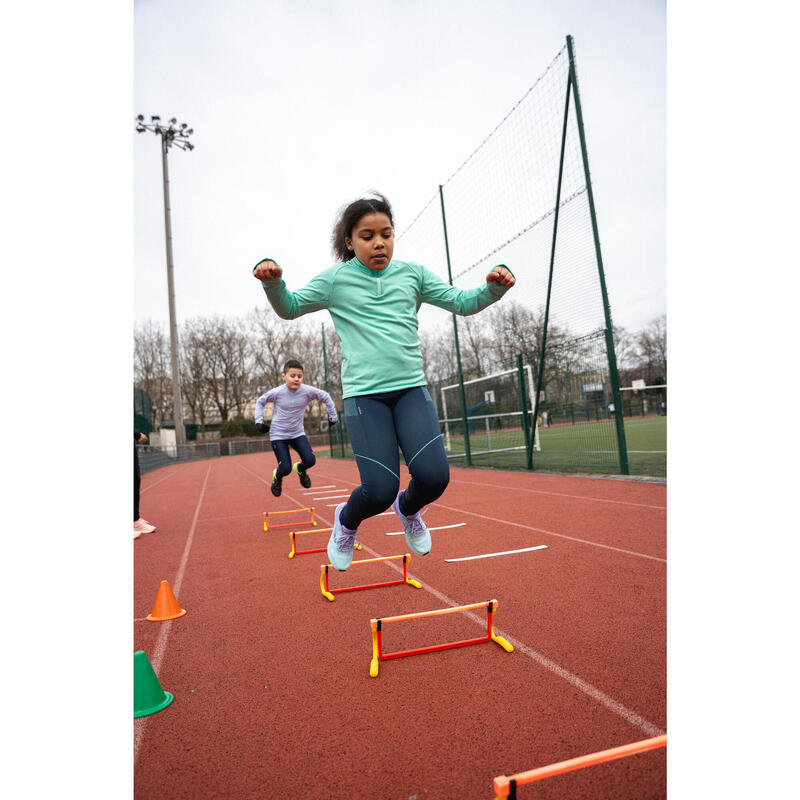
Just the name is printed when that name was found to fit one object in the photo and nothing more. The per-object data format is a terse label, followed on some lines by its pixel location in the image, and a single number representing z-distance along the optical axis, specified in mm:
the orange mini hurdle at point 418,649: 2631
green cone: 2391
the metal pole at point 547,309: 8633
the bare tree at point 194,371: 45003
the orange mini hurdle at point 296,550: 5148
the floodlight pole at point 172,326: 26828
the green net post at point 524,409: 10961
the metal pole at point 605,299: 8336
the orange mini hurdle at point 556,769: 1434
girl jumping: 2662
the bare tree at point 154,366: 41219
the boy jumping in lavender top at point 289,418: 6684
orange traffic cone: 3666
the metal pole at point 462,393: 12484
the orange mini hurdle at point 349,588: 3869
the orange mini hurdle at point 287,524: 6870
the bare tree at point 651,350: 38406
